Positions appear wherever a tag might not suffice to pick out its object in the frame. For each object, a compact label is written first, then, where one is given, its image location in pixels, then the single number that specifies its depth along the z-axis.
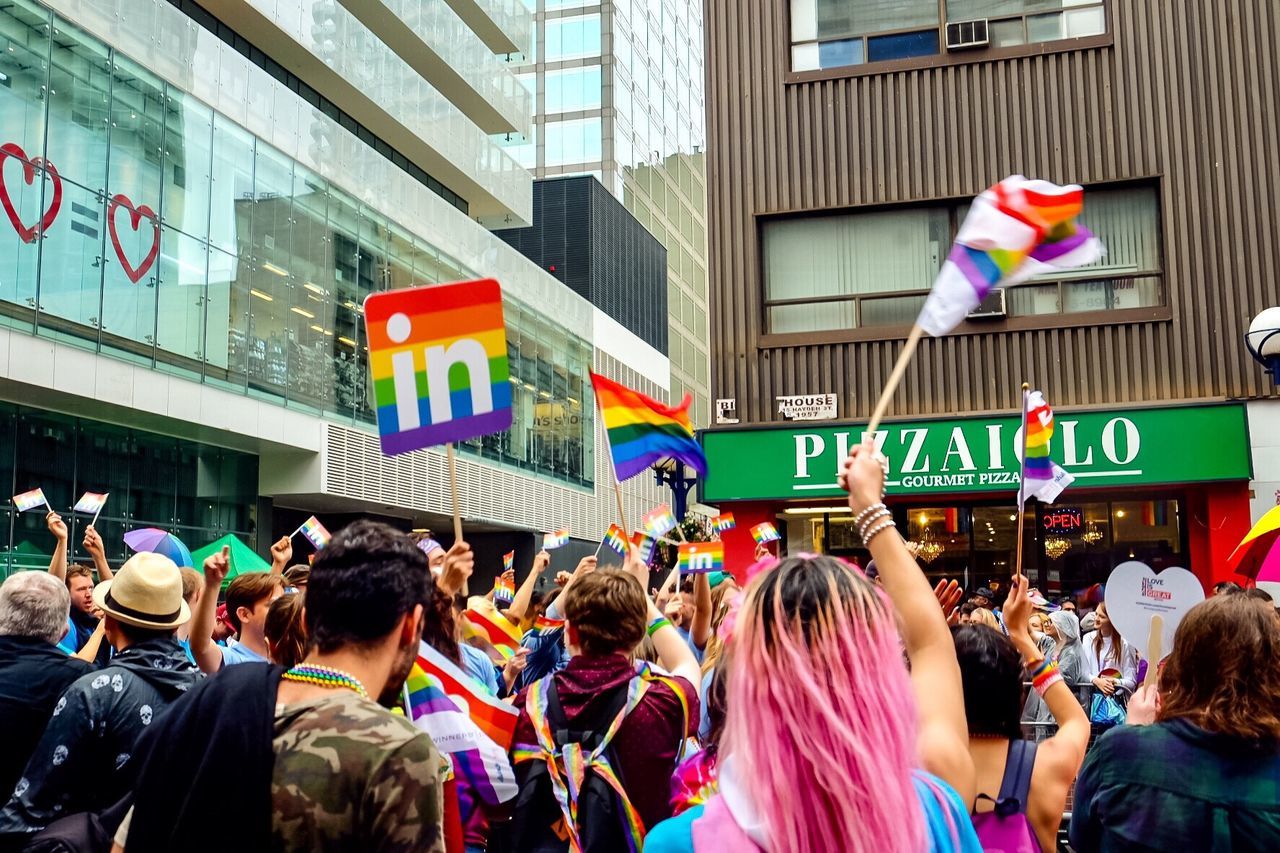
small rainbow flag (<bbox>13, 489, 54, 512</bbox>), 10.47
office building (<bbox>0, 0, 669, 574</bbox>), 17.91
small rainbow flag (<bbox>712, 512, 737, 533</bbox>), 11.49
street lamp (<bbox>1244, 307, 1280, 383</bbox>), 9.75
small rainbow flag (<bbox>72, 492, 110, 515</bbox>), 10.61
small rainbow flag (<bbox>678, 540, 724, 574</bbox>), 7.05
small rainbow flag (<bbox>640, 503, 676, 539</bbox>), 7.09
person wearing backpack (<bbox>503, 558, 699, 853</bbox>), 4.41
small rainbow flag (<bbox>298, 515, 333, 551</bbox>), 7.47
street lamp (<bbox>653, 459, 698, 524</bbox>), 13.30
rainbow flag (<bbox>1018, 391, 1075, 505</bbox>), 7.27
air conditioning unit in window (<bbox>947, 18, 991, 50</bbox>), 14.48
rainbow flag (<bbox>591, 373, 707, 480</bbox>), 8.38
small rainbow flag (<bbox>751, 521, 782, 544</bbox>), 11.23
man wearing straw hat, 4.04
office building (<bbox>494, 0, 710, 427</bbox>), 52.53
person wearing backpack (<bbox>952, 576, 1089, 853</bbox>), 3.32
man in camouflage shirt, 2.46
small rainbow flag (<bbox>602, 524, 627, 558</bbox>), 7.32
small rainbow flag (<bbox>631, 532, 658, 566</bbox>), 5.73
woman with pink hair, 2.08
